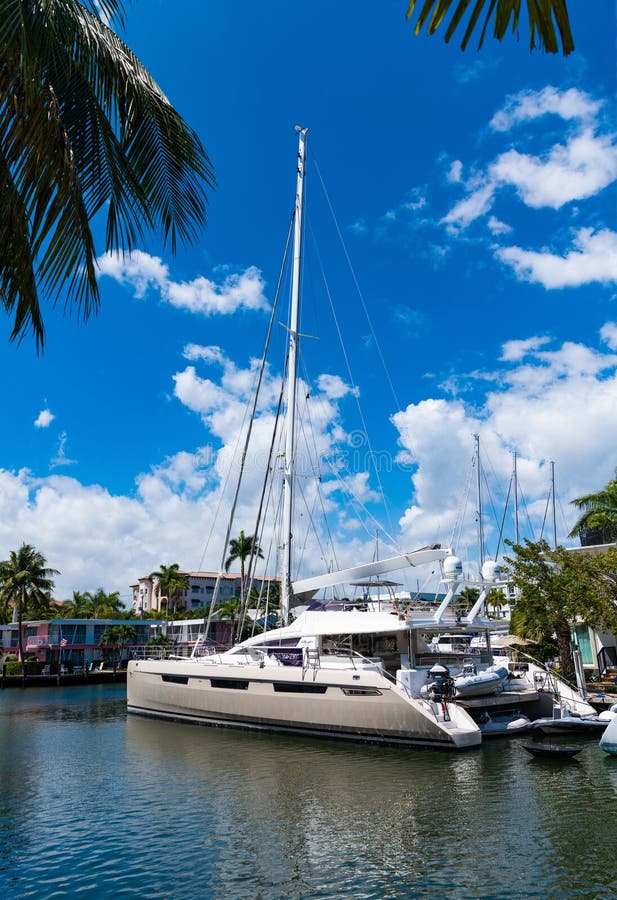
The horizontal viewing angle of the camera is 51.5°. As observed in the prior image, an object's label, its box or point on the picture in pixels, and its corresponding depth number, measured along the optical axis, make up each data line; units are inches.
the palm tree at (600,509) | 1261.1
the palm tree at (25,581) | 2495.1
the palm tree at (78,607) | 3336.6
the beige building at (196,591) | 3969.0
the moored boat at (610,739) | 664.4
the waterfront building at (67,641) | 2615.7
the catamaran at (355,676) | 750.5
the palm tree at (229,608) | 2735.7
